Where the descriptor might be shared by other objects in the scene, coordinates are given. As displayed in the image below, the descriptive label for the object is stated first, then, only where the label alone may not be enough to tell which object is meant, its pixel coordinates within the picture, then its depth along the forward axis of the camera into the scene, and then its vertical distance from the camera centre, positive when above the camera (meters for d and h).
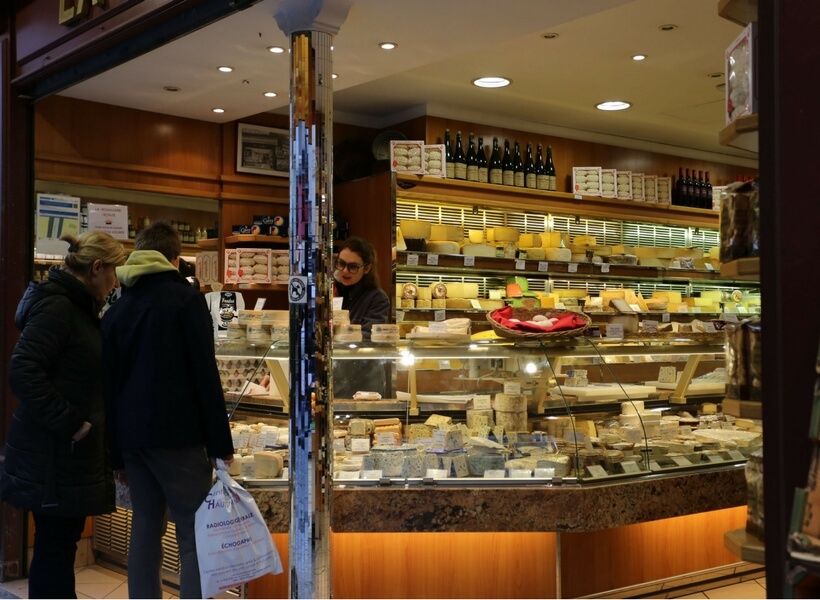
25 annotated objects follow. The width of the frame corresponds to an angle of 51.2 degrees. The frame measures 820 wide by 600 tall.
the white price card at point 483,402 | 4.16 -0.40
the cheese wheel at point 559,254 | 8.05 +0.62
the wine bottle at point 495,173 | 7.88 +1.35
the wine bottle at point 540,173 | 8.16 +1.43
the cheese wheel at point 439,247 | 7.36 +0.62
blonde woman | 3.48 -0.39
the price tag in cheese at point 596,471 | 3.75 -0.66
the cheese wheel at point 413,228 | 7.30 +0.78
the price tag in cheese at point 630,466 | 3.85 -0.66
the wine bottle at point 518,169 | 8.01 +1.43
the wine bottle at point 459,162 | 7.55 +1.44
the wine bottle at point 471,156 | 7.86 +1.51
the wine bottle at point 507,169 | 7.94 +1.41
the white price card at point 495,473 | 3.78 -0.68
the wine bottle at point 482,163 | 7.76 +1.44
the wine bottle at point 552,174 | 8.22 +1.42
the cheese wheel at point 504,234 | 7.88 +0.79
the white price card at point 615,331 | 4.29 -0.06
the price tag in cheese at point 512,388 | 4.09 -0.33
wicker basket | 3.92 -0.06
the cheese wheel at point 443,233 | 7.44 +0.76
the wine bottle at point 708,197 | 9.73 +1.40
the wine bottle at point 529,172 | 8.09 +1.43
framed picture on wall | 7.01 +1.42
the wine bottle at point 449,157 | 7.52 +1.46
